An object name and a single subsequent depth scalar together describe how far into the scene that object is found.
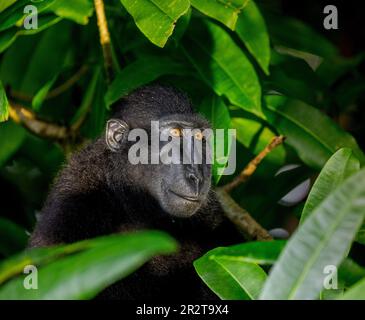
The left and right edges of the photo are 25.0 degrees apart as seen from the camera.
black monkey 3.37
